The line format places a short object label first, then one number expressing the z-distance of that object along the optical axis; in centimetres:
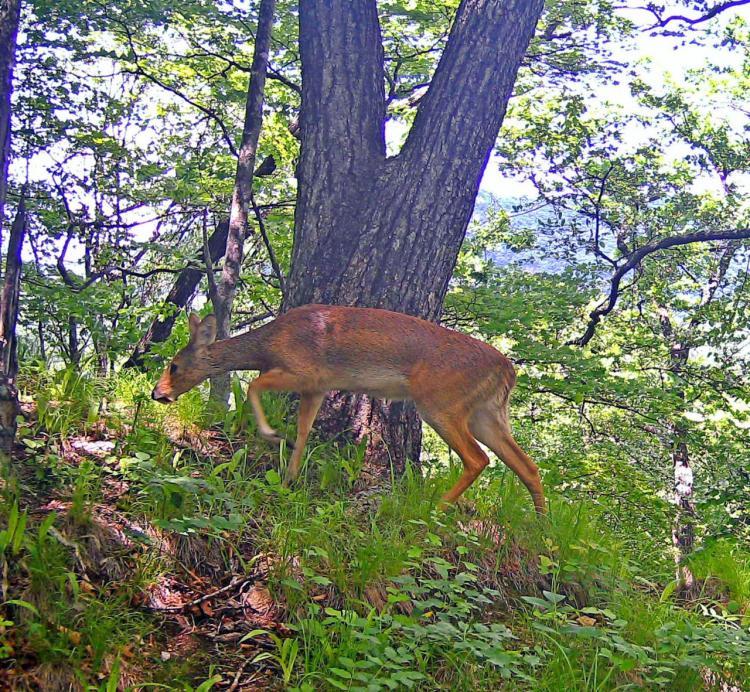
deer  530
